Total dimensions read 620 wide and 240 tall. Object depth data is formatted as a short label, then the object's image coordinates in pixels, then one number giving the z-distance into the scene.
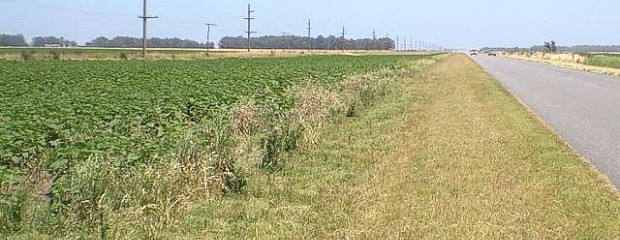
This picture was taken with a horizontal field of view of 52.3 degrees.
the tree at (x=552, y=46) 155.38
